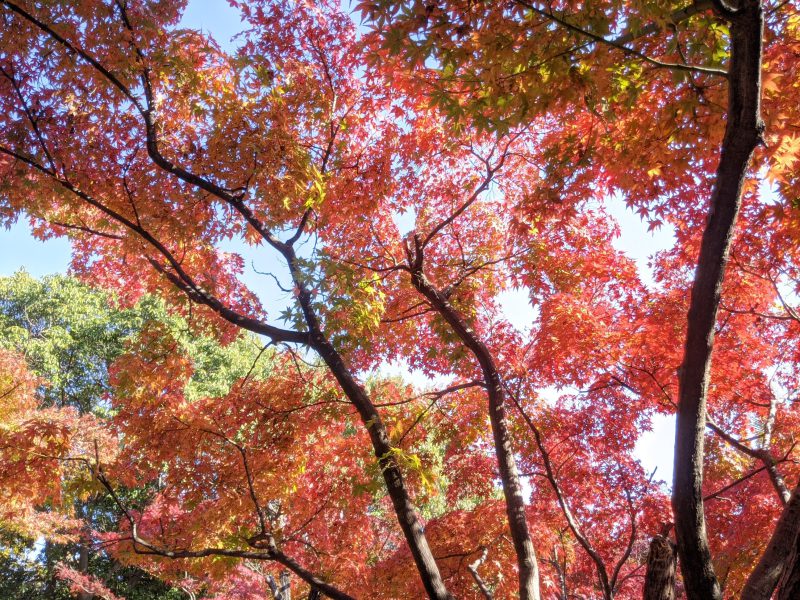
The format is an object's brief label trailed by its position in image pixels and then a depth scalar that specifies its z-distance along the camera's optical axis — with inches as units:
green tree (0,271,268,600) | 625.9
